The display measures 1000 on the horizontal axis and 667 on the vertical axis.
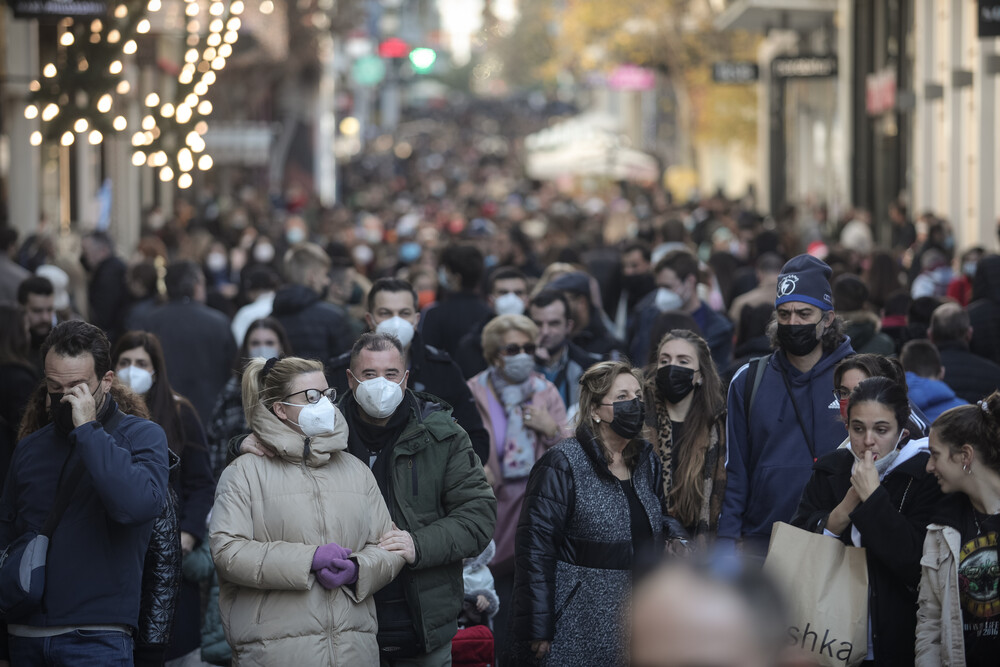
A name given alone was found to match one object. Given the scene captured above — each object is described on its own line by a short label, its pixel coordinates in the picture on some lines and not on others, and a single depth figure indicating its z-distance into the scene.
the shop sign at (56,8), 28.98
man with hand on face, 10.25
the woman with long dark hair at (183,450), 13.87
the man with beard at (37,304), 18.23
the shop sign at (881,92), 48.34
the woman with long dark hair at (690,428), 13.27
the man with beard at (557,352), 17.31
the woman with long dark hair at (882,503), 10.56
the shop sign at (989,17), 27.91
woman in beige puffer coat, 10.26
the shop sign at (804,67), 54.06
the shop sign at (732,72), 57.03
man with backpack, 12.36
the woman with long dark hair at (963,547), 10.10
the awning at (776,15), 61.64
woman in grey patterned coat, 11.36
